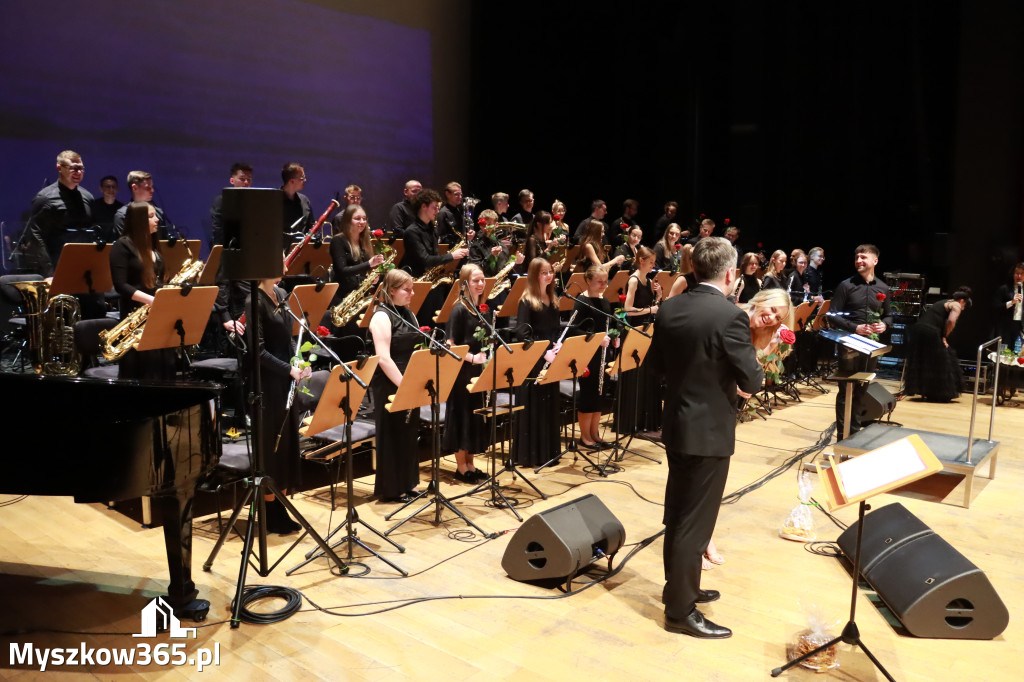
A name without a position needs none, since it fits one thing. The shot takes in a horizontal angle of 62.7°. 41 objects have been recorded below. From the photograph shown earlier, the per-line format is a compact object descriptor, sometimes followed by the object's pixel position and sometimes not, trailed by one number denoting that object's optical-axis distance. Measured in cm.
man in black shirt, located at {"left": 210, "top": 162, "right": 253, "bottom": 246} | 837
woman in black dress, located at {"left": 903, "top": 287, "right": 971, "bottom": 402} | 999
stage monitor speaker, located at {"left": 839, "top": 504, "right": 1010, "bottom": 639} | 415
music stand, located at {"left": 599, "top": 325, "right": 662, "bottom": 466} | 696
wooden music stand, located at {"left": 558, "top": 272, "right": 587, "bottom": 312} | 883
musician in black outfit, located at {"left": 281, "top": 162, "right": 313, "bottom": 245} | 870
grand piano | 378
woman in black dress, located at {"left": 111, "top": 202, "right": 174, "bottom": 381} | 611
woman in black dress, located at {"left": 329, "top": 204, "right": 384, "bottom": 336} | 827
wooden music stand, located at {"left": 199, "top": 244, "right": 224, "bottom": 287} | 790
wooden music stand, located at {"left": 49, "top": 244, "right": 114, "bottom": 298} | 681
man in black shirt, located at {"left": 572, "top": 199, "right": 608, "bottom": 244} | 1180
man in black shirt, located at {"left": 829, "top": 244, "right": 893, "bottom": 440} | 779
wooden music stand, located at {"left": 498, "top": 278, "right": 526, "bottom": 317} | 942
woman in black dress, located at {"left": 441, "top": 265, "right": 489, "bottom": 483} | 652
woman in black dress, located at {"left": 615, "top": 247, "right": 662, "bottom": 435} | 785
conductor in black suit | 393
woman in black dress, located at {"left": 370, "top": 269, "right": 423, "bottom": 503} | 581
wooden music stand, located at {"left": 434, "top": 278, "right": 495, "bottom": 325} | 877
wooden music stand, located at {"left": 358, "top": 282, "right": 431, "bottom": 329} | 851
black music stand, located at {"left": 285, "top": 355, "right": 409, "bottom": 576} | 494
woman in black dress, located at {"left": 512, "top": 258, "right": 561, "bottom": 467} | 693
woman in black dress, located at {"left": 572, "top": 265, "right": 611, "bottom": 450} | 711
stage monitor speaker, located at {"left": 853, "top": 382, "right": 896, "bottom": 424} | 816
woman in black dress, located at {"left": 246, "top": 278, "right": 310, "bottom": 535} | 545
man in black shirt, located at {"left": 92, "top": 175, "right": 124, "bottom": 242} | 872
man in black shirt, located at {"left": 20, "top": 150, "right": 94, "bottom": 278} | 797
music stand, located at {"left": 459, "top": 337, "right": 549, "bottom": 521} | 584
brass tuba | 709
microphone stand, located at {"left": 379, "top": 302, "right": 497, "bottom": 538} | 533
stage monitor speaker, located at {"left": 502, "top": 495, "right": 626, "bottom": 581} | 461
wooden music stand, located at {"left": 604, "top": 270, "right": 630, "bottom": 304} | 995
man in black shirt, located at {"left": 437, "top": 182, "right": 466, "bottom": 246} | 1034
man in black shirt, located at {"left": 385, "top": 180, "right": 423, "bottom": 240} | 928
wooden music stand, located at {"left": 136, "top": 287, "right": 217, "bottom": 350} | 566
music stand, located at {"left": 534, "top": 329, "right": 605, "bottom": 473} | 630
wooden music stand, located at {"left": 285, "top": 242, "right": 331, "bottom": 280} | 873
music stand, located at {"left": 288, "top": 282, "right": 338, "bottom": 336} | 711
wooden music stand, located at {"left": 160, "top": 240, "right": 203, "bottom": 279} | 776
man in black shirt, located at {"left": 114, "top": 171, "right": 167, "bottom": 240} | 730
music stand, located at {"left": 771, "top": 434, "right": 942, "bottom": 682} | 340
